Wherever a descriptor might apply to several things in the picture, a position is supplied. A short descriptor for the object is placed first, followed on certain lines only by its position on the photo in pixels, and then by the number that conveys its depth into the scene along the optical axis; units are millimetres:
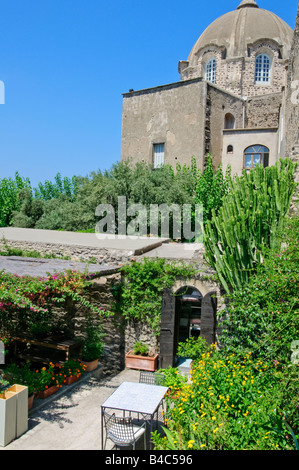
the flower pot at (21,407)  7011
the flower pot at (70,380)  9408
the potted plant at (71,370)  9445
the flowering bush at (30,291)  7611
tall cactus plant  9609
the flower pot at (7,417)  6695
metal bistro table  6527
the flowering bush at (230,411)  5254
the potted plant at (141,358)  11266
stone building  23156
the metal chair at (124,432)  6340
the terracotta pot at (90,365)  10445
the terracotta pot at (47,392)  8555
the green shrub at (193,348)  10531
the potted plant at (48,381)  8547
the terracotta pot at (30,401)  7942
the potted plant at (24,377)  8055
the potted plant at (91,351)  10534
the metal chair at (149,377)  8500
